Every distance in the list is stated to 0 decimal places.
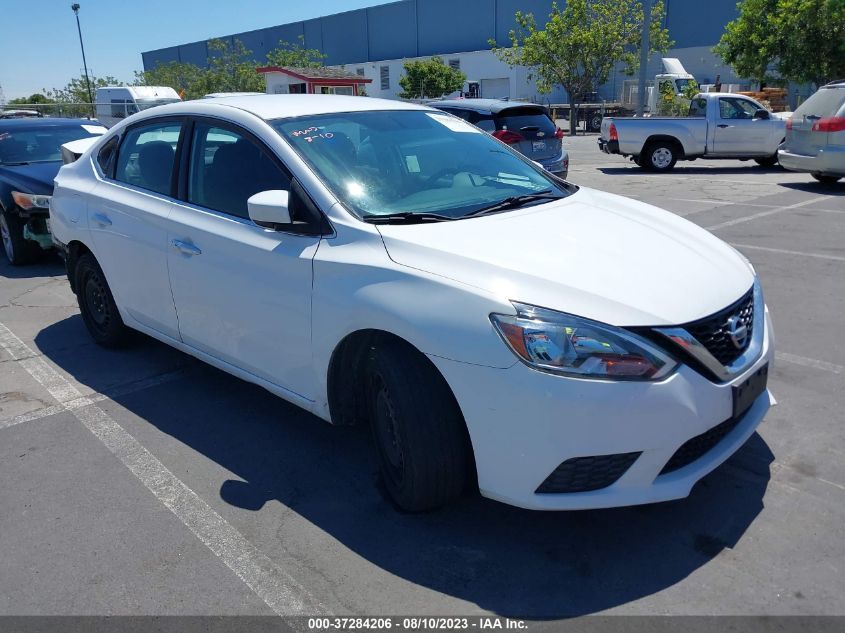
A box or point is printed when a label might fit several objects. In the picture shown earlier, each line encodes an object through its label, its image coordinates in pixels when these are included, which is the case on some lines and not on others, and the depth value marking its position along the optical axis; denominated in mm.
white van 26141
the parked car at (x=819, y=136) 11898
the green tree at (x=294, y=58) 47062
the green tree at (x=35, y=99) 45919
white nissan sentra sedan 2586
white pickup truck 15719
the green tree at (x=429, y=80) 43125
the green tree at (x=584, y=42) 34406
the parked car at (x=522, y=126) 10891
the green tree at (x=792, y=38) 24344
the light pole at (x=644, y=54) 22734
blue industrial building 44812
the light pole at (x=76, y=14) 40859
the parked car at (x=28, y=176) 7855
